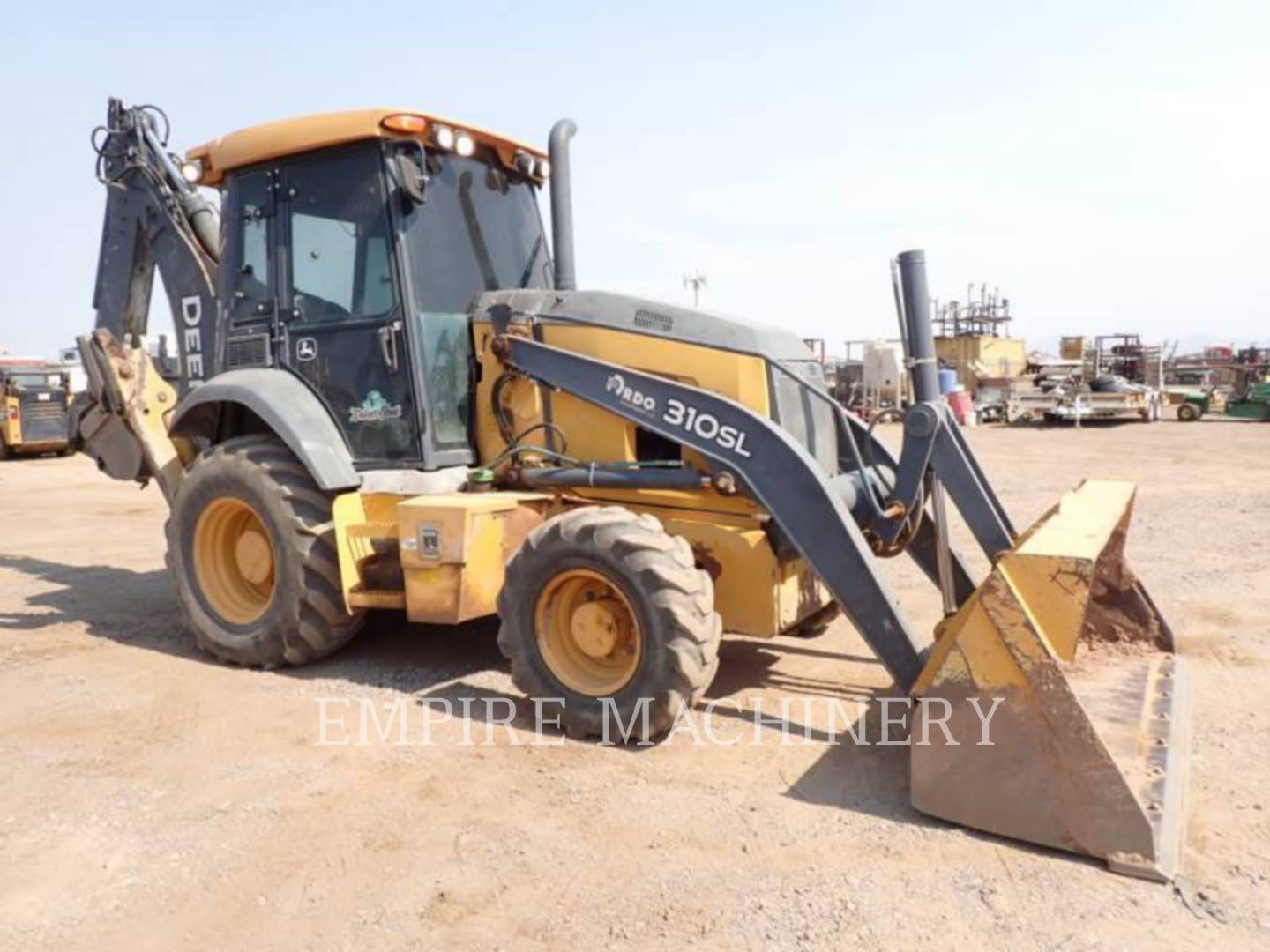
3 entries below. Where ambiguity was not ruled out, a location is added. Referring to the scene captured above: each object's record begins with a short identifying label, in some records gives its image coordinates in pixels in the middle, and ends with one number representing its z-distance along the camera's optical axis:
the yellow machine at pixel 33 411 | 21.09
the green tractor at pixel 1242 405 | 25.20
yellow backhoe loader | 3.59
